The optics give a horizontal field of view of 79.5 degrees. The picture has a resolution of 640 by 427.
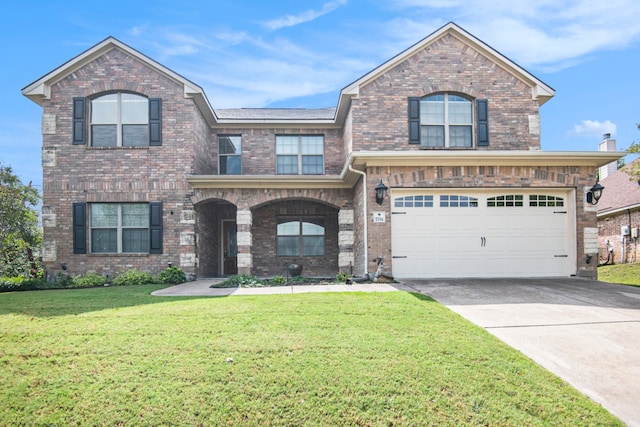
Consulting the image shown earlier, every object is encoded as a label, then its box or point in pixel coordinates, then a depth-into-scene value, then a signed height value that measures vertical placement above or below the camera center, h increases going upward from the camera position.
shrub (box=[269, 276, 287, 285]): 10.71 -1.54
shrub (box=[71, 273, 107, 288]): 11.30 -1.60
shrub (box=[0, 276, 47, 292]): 10.43 -1.59
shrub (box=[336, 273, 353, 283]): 10.45 -1.44
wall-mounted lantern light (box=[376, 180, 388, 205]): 9.97 +0.89
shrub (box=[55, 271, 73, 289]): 11.21 -1.59
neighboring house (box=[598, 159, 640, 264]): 16.58 +0.08
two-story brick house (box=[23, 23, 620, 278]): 12.10 +2.78
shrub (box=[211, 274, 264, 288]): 10.17 -1.54
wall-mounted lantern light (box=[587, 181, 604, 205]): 10.16 +0.80
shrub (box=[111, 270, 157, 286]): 11.46 -1.56
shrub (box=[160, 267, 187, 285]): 11.40 -1.48
